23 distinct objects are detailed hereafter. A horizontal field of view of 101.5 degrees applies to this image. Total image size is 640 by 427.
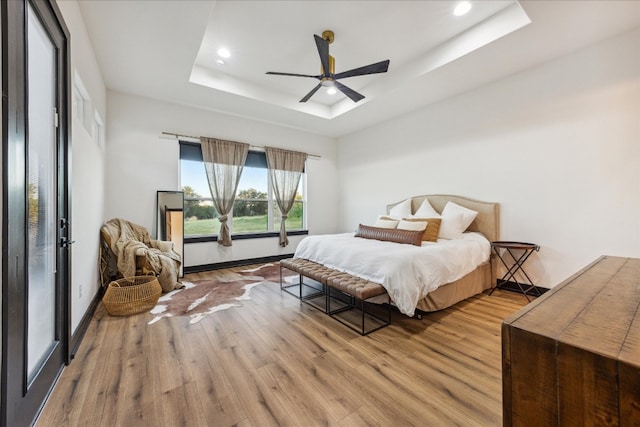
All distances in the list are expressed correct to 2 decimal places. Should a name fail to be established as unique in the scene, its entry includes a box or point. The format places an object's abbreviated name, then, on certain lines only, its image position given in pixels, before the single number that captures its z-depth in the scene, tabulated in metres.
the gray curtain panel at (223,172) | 4.55
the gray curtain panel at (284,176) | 5.30
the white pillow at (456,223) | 3.63
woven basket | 2.62
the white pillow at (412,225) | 3.44
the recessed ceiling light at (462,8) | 2.59
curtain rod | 4.26
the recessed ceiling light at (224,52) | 3.30
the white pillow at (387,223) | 3.92
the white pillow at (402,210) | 4.53
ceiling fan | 2.66
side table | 3.22
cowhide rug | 2.75
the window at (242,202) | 4.54
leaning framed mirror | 4.14
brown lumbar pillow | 3.24
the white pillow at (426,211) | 4.12
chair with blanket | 3.09
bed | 2.48
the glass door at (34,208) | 1.10
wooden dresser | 0.58
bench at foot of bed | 2.36
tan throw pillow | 3.53
